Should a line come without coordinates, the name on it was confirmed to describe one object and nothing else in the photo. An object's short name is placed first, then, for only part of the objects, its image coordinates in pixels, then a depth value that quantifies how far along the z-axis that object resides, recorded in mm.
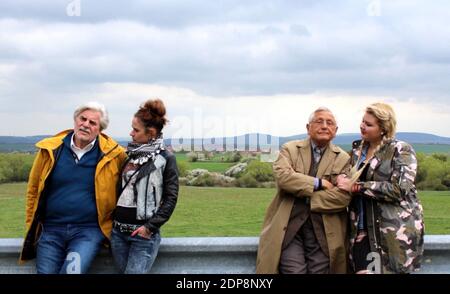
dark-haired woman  3484
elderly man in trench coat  3541
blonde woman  3434
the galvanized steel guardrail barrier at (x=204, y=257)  3643
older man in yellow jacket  3553
